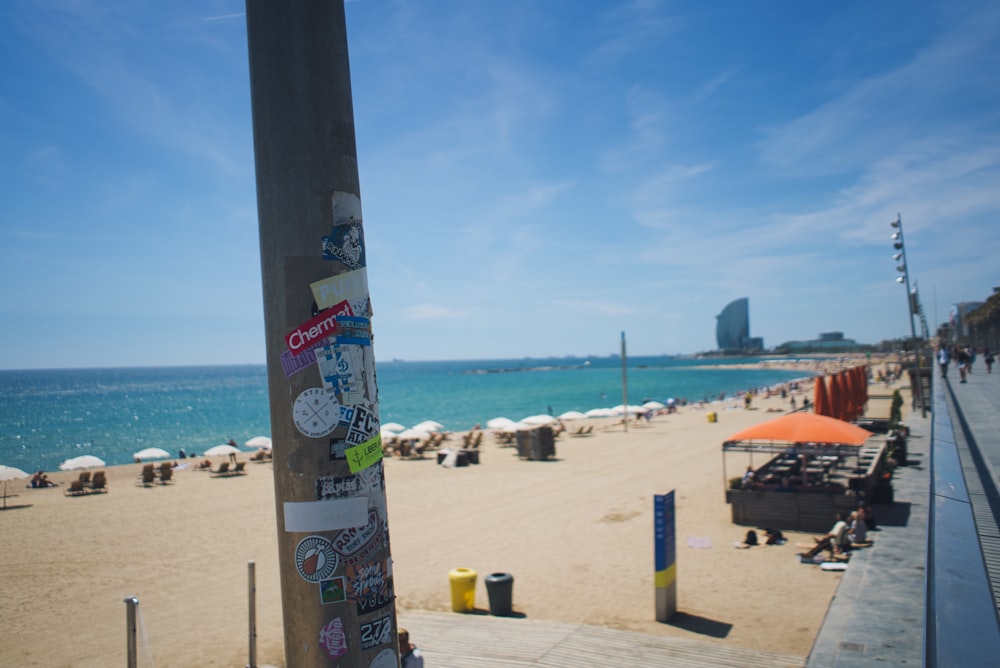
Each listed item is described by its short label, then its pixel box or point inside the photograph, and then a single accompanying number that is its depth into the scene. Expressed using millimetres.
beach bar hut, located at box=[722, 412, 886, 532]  12008
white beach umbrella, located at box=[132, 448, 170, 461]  27797
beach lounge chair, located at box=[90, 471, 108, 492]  20328
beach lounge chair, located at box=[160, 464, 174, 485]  22406
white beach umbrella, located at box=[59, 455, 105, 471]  23297
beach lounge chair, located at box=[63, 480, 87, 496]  19719
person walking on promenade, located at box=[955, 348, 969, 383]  24442
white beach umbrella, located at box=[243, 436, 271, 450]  27602
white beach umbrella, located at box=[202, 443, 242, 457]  25969
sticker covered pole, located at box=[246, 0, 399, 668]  1891
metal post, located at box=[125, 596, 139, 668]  4336
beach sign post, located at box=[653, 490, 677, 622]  8102
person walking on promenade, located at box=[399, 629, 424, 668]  4270
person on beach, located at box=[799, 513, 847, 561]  10344
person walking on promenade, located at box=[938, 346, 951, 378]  27622
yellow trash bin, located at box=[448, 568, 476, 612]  8539
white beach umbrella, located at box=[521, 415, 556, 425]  32319
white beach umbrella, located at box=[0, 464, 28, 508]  17388
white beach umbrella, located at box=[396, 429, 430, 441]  29659
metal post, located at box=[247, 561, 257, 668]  5832
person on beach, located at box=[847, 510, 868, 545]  10039
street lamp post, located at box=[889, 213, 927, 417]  18422
